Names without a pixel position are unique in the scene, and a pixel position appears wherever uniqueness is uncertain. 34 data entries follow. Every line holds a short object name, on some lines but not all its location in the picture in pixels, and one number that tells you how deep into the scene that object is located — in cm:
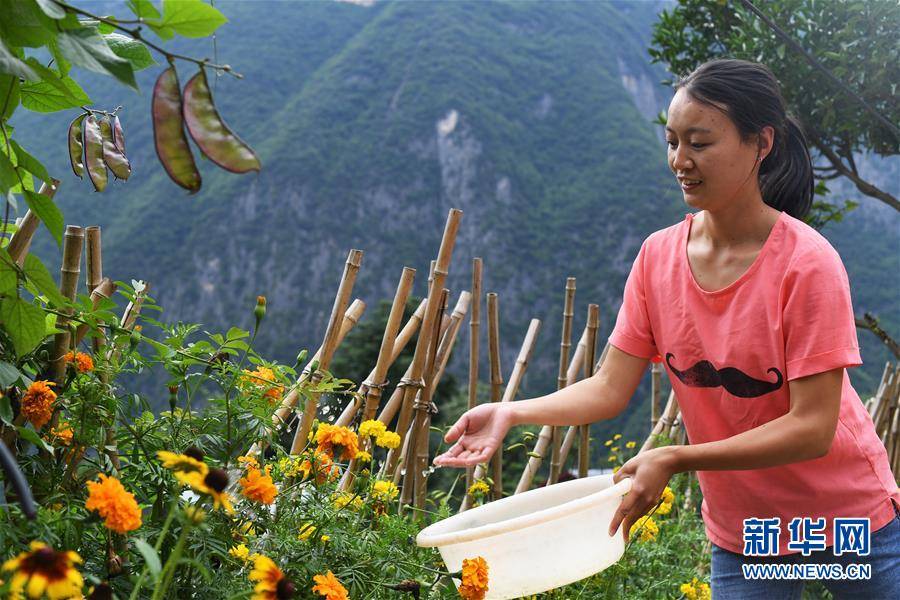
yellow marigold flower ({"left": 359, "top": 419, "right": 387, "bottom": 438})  139
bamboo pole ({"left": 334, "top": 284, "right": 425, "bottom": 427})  180
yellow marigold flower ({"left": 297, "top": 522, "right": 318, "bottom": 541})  115
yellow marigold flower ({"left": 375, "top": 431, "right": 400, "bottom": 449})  144
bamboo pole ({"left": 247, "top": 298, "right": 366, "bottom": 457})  136
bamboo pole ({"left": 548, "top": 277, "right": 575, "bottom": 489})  235
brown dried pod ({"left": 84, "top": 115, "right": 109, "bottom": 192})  91
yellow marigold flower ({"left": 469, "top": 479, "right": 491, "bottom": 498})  177
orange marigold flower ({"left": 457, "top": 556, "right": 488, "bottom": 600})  99
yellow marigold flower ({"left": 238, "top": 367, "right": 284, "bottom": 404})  110
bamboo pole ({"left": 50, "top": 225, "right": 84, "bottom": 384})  108
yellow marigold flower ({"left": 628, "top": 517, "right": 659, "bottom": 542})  178
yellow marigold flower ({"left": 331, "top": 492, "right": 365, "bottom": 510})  129
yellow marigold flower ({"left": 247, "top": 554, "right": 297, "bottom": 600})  64
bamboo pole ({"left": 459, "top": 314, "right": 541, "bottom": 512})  230
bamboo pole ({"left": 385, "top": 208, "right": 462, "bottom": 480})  185
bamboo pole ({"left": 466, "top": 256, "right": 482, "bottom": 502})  215
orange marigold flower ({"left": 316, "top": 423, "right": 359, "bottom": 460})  117
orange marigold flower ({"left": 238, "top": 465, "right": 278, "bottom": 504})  88
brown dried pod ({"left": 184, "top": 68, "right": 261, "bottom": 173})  63
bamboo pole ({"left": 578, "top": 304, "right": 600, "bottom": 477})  233
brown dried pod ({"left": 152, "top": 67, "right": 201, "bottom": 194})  66
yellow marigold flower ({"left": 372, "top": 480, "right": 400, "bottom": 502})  144
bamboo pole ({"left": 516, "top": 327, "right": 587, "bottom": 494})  240
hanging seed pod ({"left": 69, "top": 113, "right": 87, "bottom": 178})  98
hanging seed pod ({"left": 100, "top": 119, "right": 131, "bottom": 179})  92
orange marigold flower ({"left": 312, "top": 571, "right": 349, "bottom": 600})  86
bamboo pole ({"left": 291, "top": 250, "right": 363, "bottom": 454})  167
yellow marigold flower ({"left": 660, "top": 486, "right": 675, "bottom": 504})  189
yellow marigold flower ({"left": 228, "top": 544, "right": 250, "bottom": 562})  101
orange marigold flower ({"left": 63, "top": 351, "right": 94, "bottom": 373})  103
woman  103
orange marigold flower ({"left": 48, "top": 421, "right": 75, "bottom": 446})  101
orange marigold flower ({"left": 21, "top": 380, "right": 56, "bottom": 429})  93
